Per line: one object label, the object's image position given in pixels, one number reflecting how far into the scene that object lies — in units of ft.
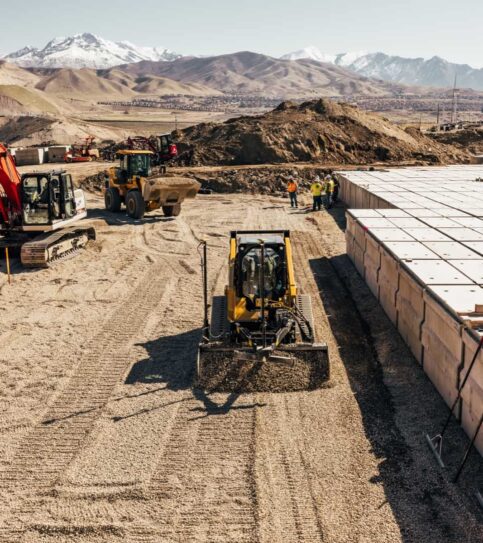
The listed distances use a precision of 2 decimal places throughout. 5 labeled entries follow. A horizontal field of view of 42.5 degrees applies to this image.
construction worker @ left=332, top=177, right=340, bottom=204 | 93.50
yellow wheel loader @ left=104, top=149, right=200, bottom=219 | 76.95
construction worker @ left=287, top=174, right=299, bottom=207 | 88.55
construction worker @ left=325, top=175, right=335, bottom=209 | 89.04
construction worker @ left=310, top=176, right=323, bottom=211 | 85.61
